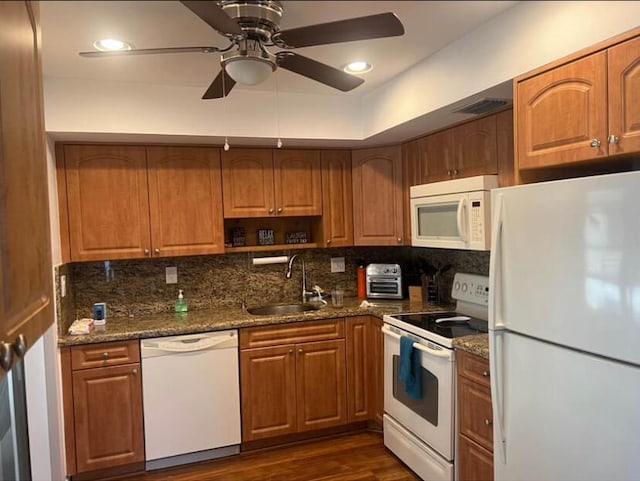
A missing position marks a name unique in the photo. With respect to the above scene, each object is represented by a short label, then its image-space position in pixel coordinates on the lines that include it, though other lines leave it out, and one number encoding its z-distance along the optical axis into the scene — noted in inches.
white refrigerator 49.4
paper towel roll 128.6
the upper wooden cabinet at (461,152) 93.2
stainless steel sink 130.0
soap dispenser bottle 122.0
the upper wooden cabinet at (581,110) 52.7
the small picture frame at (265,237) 130.3
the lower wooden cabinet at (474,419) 78.4
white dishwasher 103.4
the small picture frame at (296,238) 133.3
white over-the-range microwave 90.6
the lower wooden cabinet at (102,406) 99.0
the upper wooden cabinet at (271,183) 119.6
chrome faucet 135.0
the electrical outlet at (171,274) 124.1
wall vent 82.4
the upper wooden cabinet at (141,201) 107.2
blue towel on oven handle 95.5
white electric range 88.0
